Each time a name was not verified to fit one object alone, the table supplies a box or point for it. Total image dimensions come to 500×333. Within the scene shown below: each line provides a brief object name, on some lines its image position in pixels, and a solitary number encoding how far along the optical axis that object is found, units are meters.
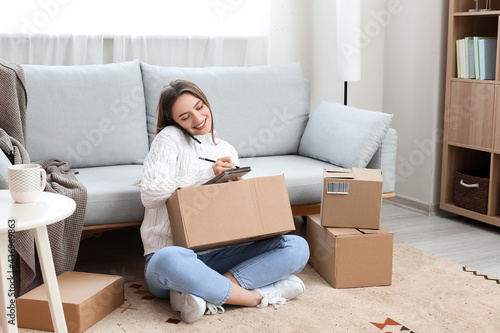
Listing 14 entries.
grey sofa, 2.61
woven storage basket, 3.12
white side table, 1.42
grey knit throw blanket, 2.08
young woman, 1.98
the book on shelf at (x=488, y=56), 3.05
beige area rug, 1.96
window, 2.93
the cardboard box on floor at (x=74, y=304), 1.91
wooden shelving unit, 3.05
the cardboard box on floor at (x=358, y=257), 2.26
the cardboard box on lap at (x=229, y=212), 1.99
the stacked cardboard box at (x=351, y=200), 2.27
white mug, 1.55
